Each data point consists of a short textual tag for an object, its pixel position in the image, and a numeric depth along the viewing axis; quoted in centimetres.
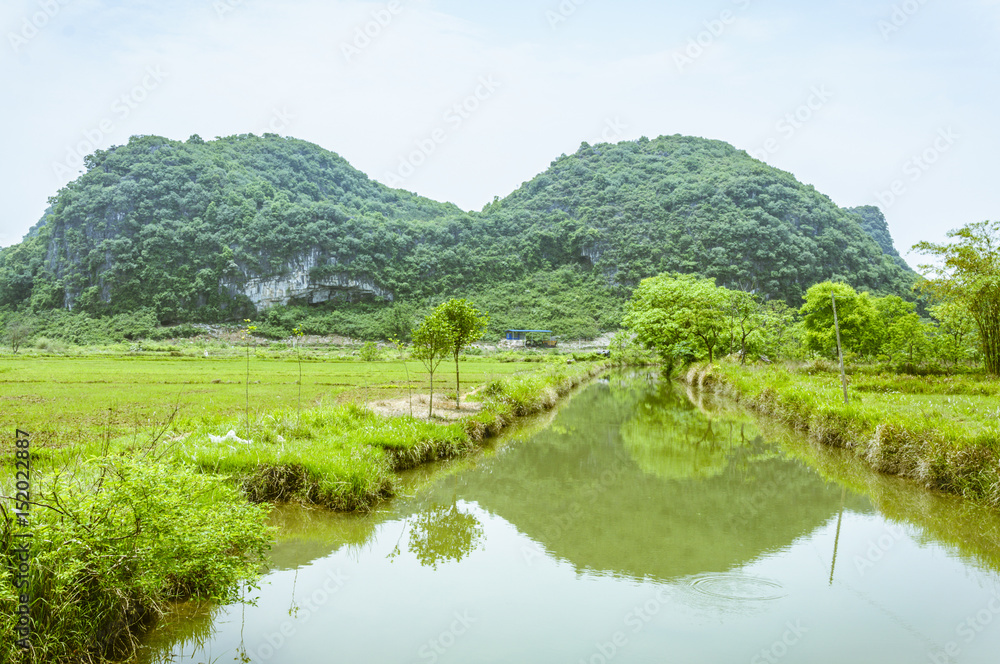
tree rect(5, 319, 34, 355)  5558
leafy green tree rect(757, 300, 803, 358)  3775
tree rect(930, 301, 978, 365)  2451
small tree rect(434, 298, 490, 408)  1655
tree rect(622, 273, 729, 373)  3300
